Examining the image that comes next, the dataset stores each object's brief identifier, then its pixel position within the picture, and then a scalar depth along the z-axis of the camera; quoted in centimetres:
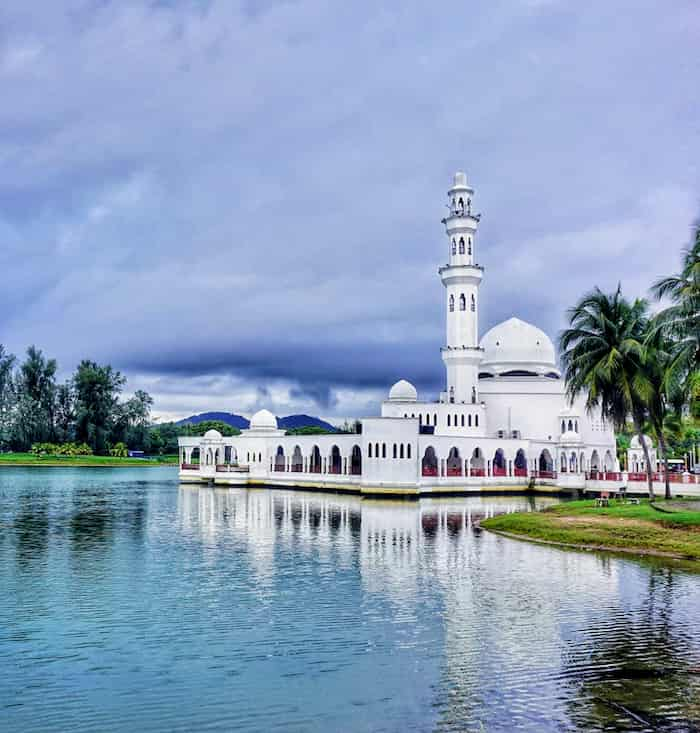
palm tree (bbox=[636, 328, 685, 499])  3922
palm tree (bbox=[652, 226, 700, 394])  3184
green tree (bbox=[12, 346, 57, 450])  11244
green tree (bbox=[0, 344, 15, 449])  11206
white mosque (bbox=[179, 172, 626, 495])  6244
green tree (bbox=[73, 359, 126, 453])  11431
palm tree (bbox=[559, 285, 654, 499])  4081
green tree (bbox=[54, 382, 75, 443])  11688
